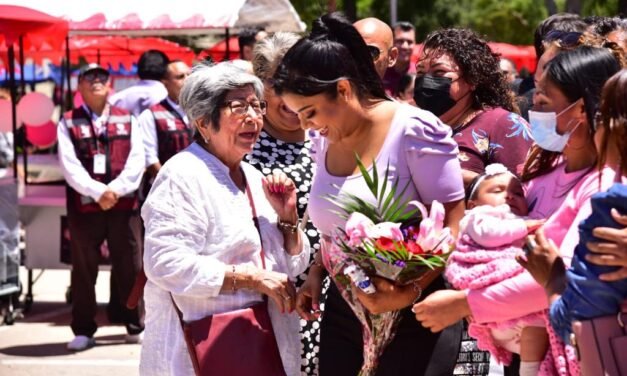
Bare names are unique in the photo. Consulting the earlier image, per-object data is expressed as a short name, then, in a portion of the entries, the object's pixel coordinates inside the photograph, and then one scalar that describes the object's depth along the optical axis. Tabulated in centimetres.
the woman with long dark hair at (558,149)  350
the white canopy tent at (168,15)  1258
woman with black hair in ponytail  402
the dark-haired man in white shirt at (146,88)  1048
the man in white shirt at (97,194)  975
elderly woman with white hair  457
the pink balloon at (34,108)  1201
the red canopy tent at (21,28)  1032
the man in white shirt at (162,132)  998
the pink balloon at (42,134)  1338
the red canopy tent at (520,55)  2145
